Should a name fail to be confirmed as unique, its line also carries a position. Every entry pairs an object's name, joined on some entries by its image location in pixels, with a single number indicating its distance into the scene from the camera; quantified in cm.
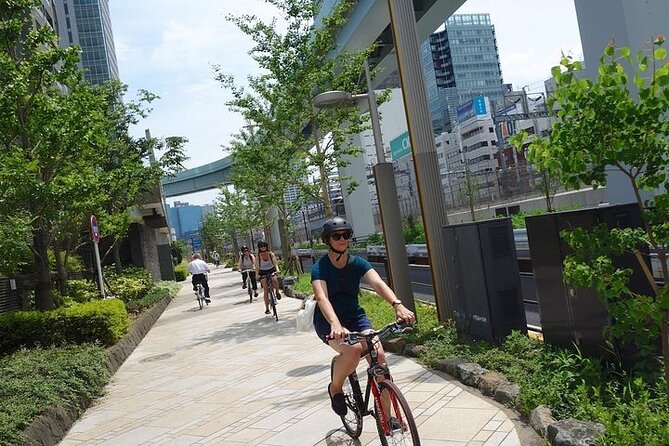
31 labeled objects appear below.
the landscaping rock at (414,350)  712
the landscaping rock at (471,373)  561
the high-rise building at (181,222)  19212
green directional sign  3669
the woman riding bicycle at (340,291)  413
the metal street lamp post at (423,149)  813
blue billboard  9324
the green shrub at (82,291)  1544
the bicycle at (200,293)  1908
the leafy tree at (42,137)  1024
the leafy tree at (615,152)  314
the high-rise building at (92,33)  10038
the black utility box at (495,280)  646
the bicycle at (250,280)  1828
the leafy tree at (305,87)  1462
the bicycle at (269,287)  1325
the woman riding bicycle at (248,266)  1866
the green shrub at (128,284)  1883
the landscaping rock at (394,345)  764
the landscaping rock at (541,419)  408
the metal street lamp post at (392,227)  878
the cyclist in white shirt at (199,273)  1881
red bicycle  354
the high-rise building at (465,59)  14100
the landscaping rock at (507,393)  485
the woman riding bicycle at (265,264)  1362
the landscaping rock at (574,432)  350
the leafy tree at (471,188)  3344
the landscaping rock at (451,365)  606
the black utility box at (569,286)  457
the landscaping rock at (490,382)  524
